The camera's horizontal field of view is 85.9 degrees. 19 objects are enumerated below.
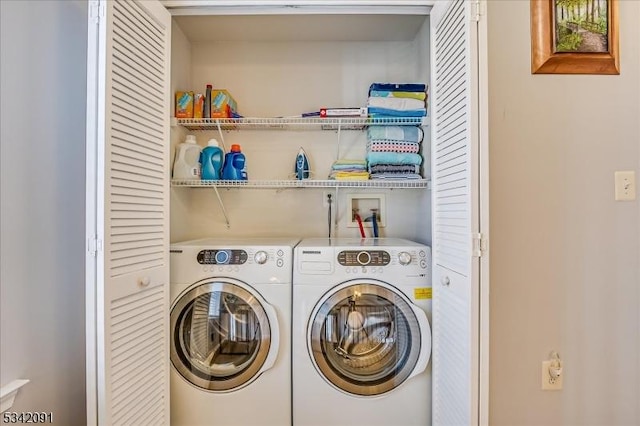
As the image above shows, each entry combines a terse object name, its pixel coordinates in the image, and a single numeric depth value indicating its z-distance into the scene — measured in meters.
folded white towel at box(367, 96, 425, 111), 1.97
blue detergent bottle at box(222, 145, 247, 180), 2.07
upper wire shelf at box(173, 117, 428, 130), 1.96
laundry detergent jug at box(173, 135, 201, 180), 2.00
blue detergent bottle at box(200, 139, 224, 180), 2.04
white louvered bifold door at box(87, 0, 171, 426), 1.15
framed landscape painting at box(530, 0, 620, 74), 1.47
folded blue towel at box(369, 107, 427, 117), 1.97
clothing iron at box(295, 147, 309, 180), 2.17
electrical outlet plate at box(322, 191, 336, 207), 2.29
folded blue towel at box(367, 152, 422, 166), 1.99
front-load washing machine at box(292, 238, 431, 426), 1.63
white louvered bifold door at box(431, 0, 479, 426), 1.19
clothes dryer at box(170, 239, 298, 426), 1.64
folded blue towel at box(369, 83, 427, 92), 1.99
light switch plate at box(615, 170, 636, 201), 1.48
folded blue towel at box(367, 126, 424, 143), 2.02
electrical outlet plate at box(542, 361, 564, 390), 1.50
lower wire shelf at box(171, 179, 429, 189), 1.96
